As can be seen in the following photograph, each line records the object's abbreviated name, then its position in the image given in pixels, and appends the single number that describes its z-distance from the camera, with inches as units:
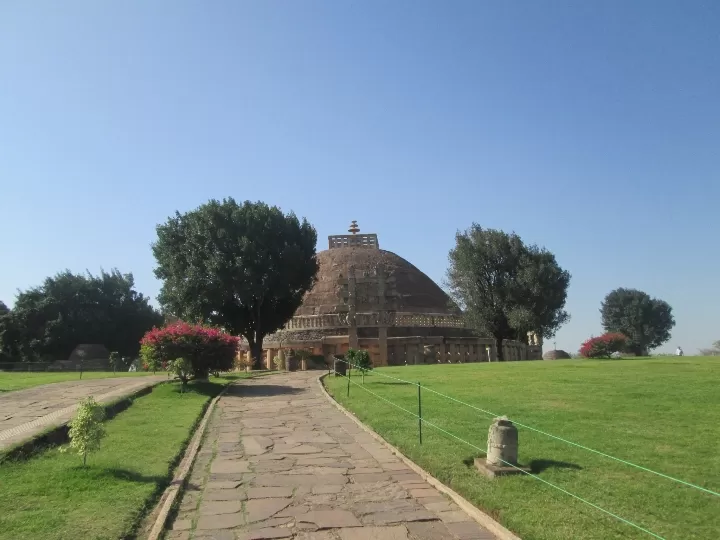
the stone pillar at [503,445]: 244.2
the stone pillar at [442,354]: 1092.5
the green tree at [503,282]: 1219.2
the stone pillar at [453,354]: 1103.3
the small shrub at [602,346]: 1037.8
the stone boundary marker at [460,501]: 184.1
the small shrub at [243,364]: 1087.2
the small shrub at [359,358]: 745.6
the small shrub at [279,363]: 1035.6
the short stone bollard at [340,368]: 726.5
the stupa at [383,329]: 1080.2
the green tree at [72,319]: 1472.7
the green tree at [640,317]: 2374.5
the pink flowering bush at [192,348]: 615.5
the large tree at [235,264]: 1019.3
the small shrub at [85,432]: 257.9
